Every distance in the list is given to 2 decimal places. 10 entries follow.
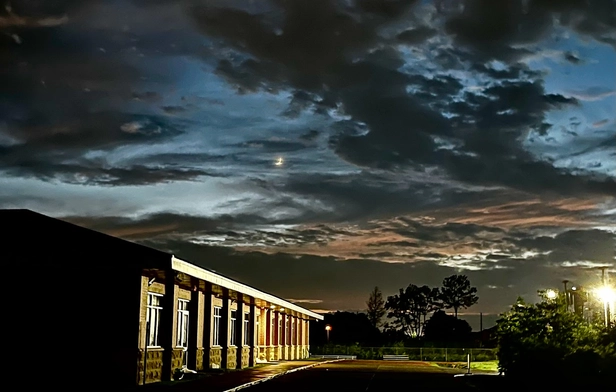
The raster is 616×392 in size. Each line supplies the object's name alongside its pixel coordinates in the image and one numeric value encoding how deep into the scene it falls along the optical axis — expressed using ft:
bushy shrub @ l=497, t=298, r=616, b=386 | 66.33
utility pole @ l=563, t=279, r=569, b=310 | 113.56
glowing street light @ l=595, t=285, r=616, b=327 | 104.06
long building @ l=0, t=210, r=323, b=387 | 81.92
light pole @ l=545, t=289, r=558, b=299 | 111.55
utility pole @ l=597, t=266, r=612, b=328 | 101.40
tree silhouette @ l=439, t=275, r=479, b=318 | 414.86
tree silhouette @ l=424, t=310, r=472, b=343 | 376.89
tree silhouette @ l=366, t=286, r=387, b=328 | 441.68
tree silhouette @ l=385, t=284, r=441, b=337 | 415.44
